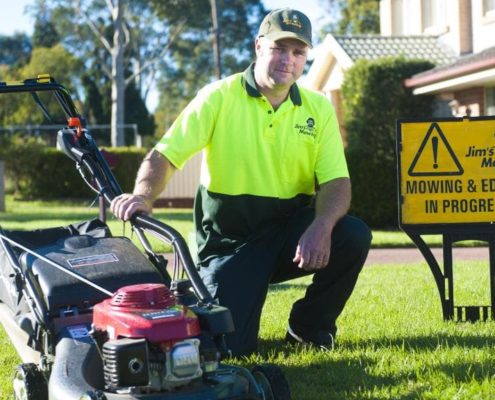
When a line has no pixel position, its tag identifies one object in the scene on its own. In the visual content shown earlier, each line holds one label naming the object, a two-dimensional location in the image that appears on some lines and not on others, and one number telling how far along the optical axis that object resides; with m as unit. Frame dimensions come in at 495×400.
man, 4.84
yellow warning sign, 5.81
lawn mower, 3.18
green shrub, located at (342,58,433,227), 15.96
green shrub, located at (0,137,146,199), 27.91
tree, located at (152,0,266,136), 44.47
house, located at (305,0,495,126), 16.00
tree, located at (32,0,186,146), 37.08
